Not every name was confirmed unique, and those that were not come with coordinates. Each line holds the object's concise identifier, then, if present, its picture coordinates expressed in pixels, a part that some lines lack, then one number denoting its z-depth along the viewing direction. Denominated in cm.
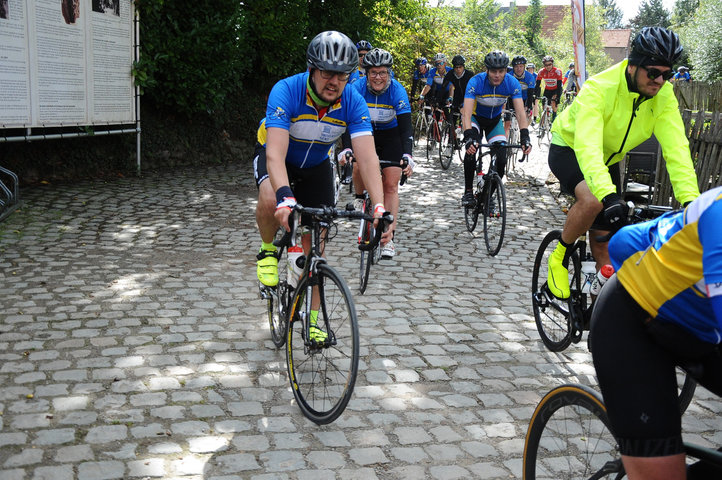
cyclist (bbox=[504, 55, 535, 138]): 1646
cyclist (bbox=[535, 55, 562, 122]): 2453
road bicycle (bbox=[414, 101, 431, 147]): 1834
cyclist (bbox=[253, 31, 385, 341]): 432
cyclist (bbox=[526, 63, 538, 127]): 2047
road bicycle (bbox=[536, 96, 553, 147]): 2283
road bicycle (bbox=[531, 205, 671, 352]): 507
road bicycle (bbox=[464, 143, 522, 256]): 862
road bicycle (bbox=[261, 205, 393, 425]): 396
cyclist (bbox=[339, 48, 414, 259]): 790
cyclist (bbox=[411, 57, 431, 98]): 1980
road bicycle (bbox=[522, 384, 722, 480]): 246
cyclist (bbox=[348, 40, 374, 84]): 1117
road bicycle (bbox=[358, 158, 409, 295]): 688
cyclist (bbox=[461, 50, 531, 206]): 909
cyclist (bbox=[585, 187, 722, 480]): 210
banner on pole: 896
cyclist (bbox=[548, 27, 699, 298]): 415
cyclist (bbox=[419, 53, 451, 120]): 1742
